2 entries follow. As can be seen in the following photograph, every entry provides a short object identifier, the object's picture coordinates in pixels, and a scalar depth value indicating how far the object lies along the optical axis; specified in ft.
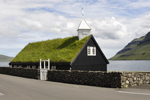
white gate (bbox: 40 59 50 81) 87.49
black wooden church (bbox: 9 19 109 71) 106.11
